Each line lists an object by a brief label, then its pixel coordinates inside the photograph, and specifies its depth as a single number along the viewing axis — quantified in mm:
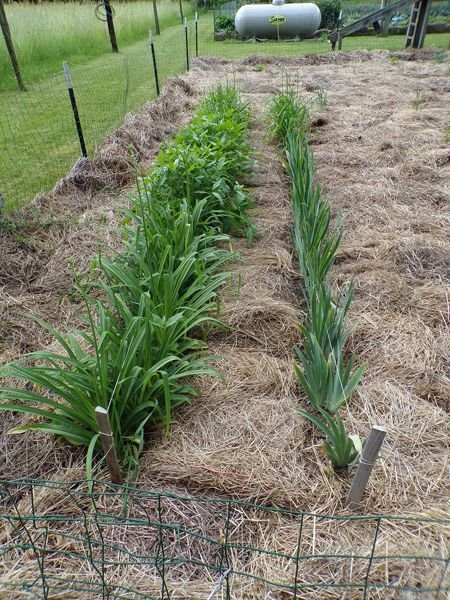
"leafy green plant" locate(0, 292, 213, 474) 1656
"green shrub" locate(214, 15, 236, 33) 20641
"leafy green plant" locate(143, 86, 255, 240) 3123
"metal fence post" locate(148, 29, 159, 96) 7016
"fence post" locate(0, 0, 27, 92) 7008
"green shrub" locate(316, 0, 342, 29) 21516
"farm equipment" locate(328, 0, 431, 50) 13151
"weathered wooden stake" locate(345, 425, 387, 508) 1279
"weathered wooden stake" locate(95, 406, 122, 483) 1338
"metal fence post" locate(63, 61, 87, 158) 4066
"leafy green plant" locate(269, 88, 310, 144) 4742
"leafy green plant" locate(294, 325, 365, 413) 1788
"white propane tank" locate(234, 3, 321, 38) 17047
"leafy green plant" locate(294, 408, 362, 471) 1578
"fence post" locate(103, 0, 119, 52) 12028
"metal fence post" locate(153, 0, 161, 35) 17558
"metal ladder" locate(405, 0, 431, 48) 13084
